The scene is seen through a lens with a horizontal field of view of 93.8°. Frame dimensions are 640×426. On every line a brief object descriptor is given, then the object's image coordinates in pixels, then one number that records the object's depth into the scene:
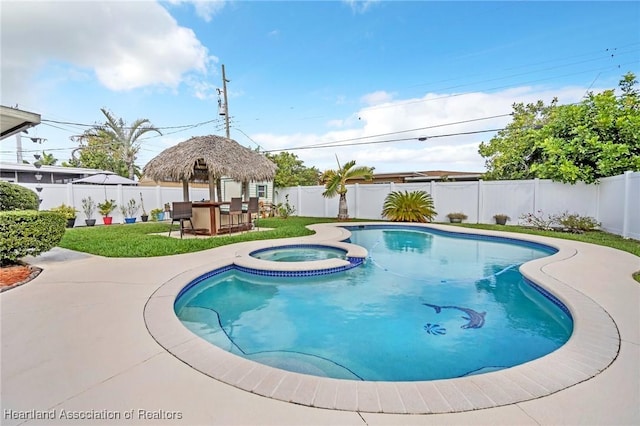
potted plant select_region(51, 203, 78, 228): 12.51
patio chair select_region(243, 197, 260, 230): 11.23
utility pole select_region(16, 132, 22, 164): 23.62
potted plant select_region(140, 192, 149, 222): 15.54
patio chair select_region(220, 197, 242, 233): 10.54
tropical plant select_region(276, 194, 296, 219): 17.05
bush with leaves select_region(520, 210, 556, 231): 11.73
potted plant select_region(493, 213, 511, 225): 12.92
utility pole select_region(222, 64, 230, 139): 18.44
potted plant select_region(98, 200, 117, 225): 14.08
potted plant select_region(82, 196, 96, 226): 13.65
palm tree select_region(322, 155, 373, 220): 14.77
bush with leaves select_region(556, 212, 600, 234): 10.85
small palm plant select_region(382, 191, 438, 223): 14.16
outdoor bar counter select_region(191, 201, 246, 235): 10.30
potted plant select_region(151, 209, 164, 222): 15.59
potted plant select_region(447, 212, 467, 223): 13.93
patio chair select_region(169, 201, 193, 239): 9.32
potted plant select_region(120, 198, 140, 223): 14.87
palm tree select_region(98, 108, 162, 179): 21.75
